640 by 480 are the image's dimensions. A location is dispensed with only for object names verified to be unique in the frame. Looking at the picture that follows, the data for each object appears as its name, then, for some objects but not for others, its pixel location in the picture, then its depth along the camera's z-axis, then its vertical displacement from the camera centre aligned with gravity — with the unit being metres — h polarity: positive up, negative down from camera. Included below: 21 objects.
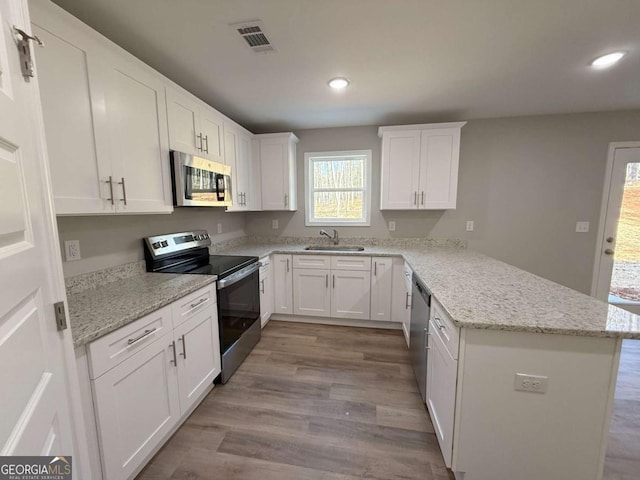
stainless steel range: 2.01 -0.56
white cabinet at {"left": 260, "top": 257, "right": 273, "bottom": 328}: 2.83 -0.91
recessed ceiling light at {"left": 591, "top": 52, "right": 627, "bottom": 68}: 1.79 +1.07
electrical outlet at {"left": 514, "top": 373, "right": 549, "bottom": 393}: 1.12 -0.76
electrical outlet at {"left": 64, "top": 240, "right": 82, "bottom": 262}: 1.50 -0.23
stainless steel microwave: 1.87 +0.24
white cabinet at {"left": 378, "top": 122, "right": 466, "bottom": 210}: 2.87 +0.51
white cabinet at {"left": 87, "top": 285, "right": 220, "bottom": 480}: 1.13 -0.88
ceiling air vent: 1.51 +1.08
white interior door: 0.53 -0.18
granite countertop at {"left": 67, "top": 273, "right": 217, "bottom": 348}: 1.11 -0.49
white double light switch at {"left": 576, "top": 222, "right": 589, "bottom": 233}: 2.98 -0.20
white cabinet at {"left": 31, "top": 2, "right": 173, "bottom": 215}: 1.17 +0.49
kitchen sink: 3.25 -0.49
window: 3.41 +0.30
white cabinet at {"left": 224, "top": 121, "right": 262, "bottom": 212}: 2.70 +0.50
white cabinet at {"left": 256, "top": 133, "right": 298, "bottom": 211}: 3.23 +0.52
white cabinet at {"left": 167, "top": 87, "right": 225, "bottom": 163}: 1.88 +0.69
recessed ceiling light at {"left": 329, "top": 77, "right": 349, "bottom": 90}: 2.12 +1.08
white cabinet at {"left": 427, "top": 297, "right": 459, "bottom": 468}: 1.25 -0.92
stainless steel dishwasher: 1.73 -0.89
